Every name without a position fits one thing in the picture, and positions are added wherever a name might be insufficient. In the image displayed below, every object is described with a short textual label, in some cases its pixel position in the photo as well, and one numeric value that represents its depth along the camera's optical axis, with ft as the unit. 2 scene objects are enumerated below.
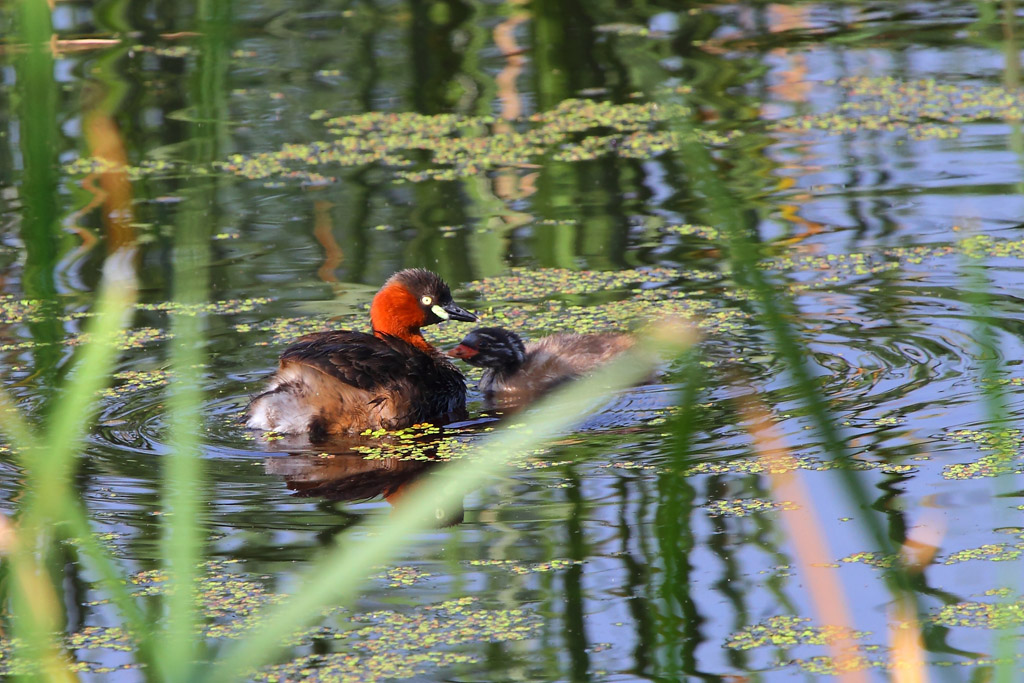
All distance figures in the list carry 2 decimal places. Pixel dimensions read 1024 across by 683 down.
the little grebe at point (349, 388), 35.63
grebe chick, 39.91
